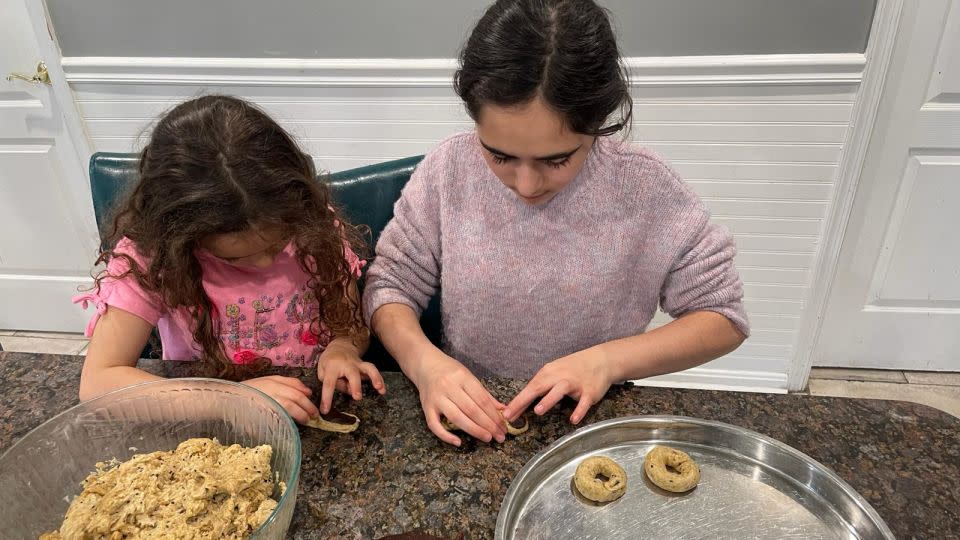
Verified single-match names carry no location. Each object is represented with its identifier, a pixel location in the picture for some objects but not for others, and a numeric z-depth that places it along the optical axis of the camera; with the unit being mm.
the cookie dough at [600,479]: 684
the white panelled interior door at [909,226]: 1665
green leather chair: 1113
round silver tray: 655
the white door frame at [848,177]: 1562
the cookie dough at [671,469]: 687
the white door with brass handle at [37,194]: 1957
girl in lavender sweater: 755
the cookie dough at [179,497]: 589
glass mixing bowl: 624
